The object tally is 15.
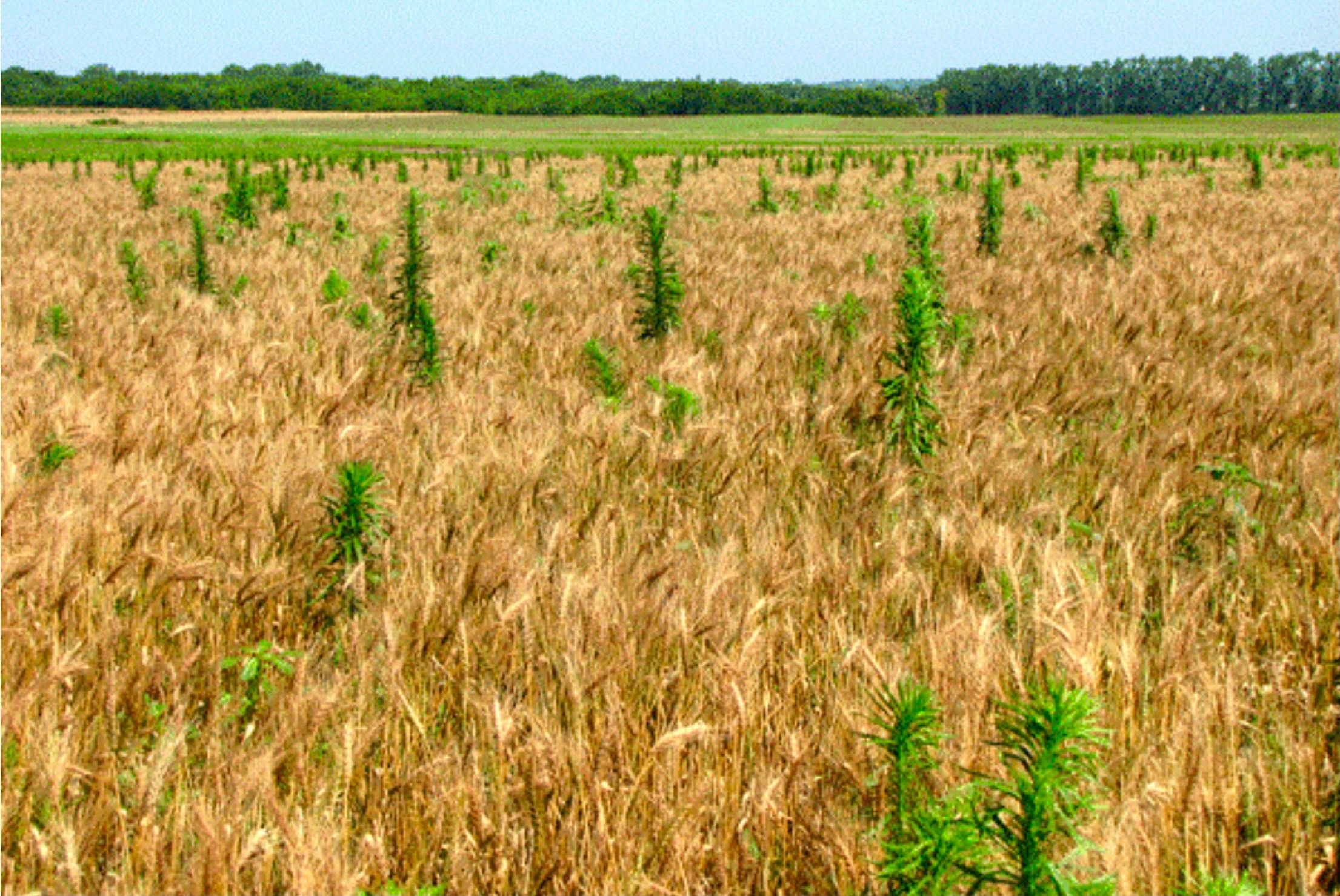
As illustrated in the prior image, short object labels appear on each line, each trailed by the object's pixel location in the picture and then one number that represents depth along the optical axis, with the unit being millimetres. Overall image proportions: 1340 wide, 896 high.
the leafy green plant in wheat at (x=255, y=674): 2318
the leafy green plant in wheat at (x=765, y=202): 14711
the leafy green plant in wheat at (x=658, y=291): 6133
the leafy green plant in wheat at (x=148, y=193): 14484
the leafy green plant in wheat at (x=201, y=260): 7480
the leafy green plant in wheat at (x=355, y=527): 2826
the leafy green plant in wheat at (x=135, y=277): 7215
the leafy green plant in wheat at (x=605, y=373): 5012
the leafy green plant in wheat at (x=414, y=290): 5613
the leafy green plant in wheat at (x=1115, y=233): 9227
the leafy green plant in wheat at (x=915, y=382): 4141
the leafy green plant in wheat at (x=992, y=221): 9766
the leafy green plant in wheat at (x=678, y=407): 4324
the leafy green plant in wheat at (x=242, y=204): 12047
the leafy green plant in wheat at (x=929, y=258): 5814
